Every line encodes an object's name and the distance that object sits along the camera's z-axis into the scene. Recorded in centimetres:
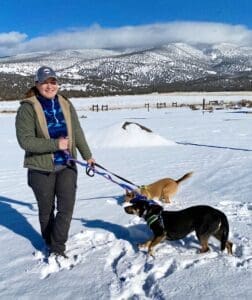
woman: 415
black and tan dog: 439
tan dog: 701
